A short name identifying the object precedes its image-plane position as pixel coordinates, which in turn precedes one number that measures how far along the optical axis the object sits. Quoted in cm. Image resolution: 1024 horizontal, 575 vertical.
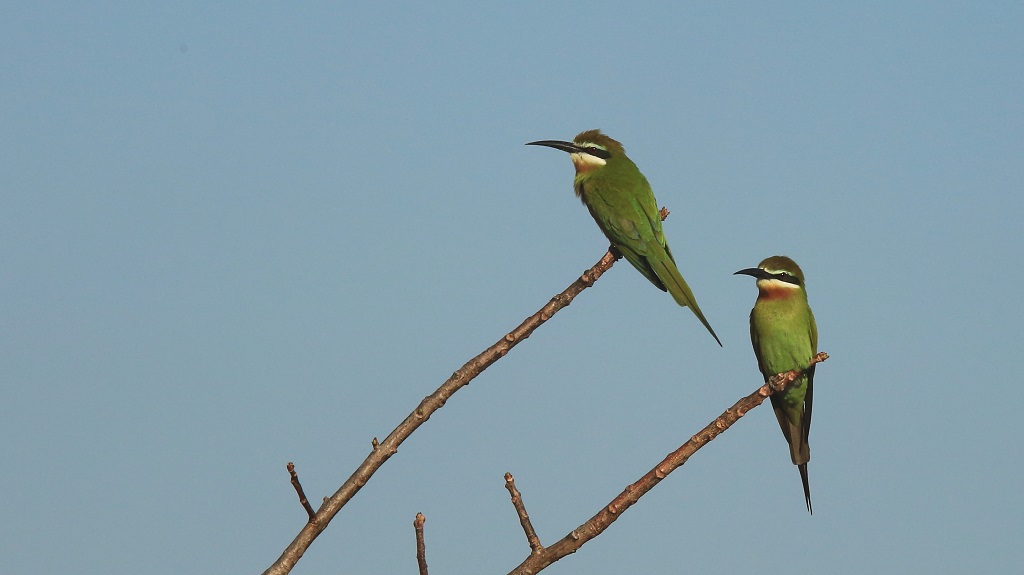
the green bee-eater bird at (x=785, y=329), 1140
